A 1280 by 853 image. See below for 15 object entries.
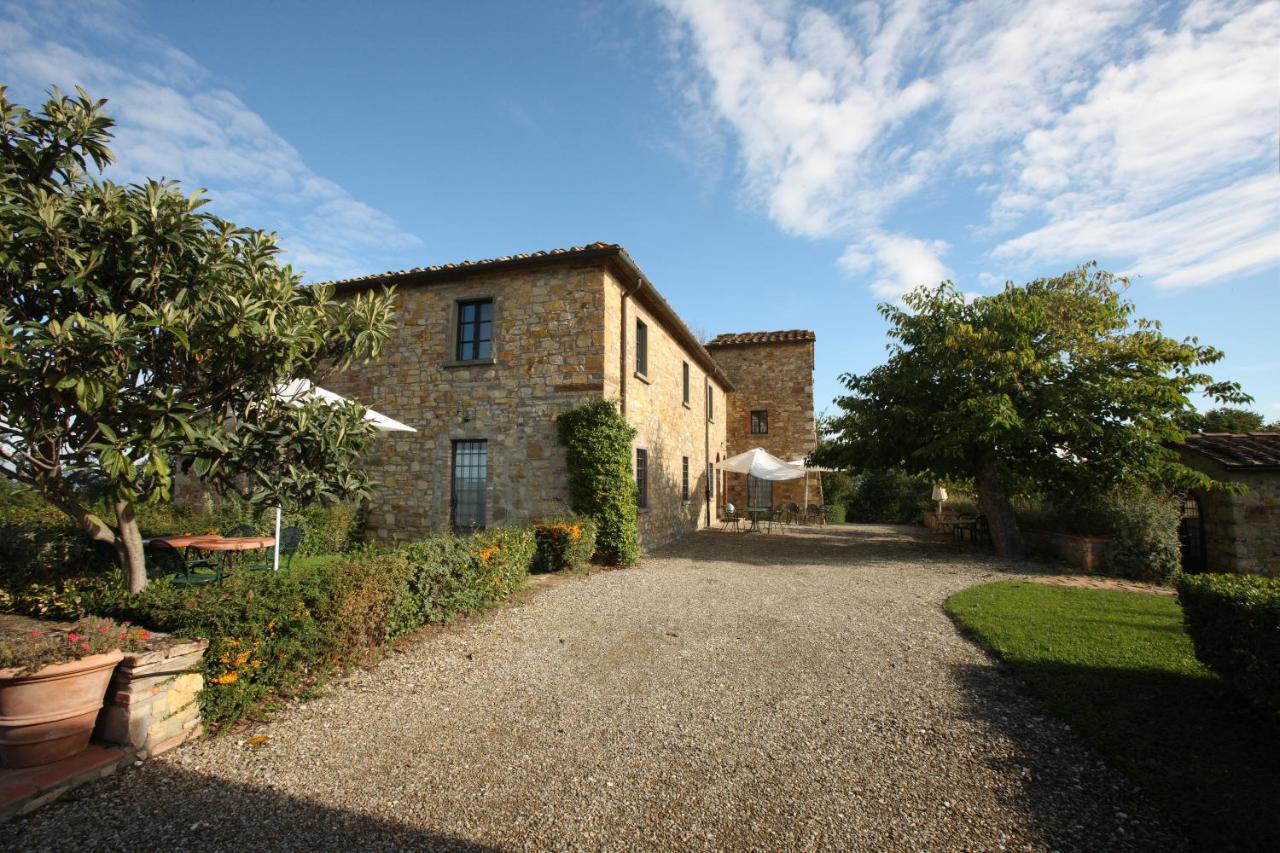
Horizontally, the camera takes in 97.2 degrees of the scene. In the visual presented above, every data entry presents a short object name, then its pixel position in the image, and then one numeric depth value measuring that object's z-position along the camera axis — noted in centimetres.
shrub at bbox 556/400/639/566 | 991
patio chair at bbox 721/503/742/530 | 1800
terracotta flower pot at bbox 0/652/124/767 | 294
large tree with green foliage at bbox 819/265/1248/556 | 1005
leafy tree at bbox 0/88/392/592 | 378
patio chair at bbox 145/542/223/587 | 598
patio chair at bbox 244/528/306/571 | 746
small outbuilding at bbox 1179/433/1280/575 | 966
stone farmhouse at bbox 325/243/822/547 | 1041
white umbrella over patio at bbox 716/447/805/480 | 1491
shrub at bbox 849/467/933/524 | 2372
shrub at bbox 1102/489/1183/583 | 935
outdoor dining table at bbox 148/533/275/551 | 624
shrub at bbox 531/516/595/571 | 905
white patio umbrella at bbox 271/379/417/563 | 546
